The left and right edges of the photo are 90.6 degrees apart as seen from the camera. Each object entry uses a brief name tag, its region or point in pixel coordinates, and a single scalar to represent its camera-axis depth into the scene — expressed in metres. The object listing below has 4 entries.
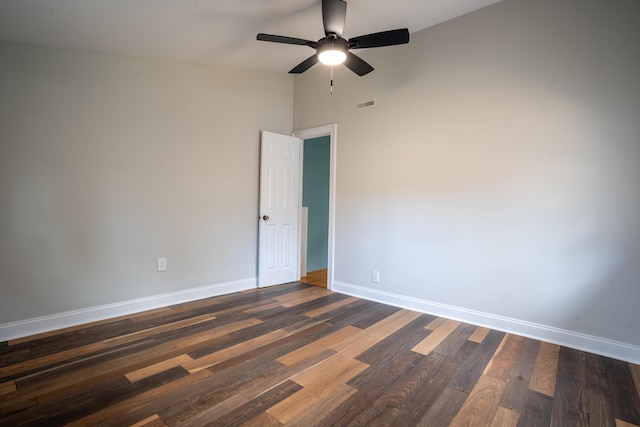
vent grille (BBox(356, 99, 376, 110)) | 3.69
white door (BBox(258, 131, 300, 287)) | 4.14
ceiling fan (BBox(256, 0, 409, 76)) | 2.20
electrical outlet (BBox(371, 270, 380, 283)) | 3.68
